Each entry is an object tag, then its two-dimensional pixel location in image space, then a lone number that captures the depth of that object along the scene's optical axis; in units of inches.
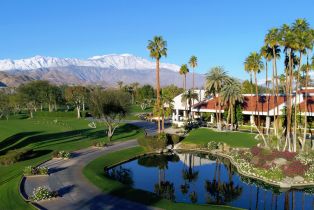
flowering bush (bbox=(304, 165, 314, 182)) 1454.2
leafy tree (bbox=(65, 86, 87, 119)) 4337.4
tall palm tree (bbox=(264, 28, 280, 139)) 1685.8
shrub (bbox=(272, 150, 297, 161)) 1602.6
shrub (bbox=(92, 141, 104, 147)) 2151.3
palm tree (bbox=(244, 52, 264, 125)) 2316.7
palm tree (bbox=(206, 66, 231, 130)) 2822.3
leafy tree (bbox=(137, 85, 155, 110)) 5916.3
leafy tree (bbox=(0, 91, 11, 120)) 4148.1
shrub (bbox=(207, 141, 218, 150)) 2130.9
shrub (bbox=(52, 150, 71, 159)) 1824.4
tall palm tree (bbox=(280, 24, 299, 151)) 1593.3
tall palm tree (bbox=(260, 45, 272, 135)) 1901.7
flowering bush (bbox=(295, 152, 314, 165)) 1545.3
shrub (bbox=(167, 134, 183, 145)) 2310.5
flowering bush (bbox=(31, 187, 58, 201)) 1154.0
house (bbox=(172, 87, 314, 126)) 2706.7
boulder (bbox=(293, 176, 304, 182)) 1450.5
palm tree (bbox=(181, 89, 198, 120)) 3373.5
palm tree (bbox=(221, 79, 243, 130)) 2691.9
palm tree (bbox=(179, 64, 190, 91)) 3735.2
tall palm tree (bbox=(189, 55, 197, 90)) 3768.5
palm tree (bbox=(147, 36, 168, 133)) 2340.1
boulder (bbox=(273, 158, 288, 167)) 1551.4
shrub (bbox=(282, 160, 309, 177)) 1482.5
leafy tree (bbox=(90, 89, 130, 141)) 2267.5
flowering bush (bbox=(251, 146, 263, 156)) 1749.4
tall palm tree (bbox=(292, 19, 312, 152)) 1571.1
